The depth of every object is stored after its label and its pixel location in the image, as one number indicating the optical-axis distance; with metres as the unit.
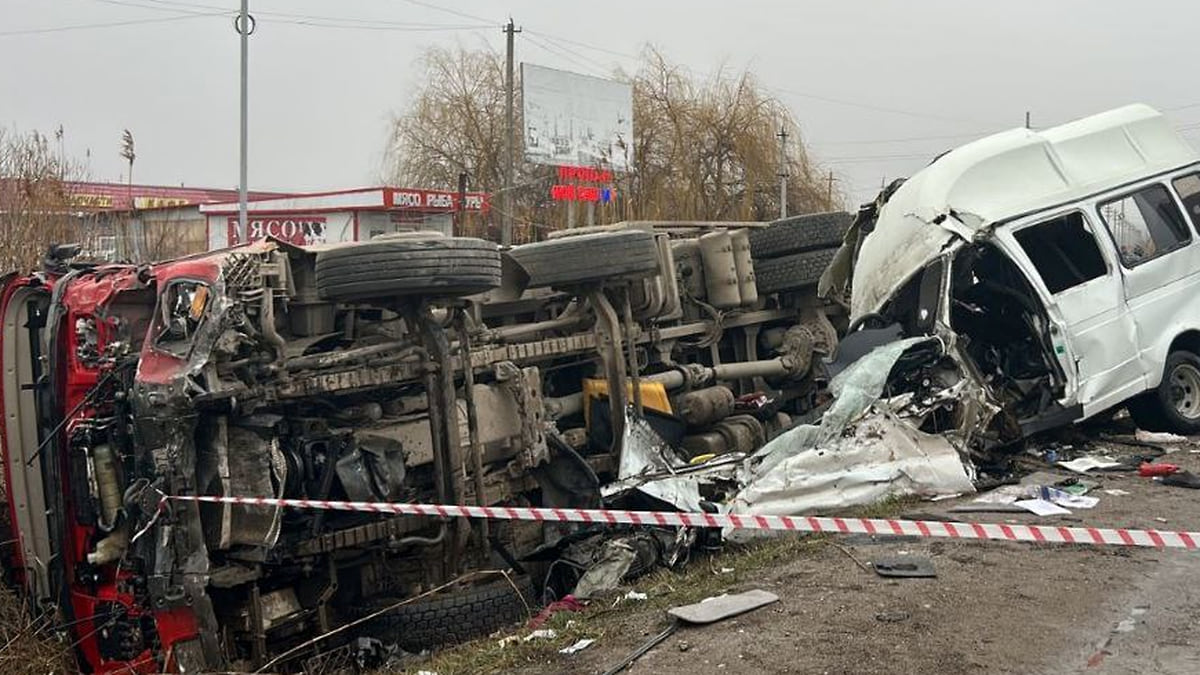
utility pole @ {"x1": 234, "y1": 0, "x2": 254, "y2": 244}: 17.39
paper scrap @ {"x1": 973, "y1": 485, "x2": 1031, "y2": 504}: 5.96
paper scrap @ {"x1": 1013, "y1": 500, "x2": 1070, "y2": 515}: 5.68
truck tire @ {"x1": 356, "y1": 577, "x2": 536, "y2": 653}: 4.83
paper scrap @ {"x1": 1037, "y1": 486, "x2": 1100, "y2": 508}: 5.87
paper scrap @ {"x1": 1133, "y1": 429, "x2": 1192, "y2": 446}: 7.59
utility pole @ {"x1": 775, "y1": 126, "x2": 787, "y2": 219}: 31.09
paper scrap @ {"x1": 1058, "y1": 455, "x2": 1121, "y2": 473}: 6.80
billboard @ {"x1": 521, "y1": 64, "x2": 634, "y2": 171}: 28.45
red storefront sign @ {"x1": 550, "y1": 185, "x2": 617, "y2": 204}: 29.33
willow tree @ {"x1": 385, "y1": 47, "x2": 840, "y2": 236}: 31.98
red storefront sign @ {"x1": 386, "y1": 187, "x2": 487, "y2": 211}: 30.16
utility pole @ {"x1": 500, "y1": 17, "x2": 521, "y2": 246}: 27.77
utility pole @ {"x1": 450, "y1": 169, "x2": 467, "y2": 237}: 28.47
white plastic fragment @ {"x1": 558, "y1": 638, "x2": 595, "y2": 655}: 3.97
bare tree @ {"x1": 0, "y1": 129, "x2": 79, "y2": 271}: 13.50
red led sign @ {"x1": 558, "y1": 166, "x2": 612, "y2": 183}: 29.89
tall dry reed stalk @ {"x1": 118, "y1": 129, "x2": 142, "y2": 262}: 19.06
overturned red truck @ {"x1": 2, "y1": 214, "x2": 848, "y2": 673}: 4.58
